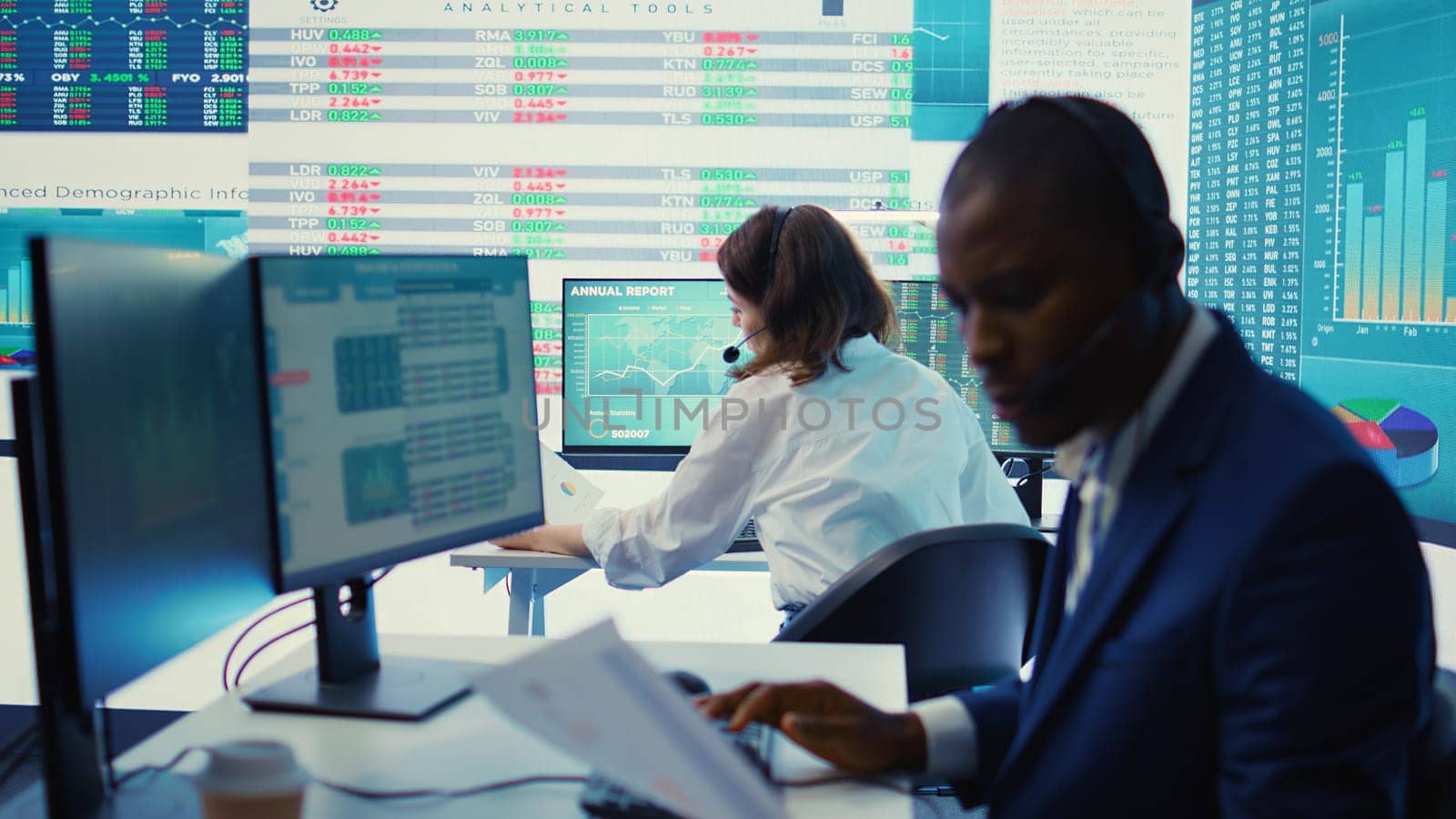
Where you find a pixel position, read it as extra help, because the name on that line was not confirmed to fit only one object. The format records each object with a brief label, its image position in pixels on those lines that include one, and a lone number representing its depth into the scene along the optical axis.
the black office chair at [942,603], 1.64
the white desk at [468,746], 1.01
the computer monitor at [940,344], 2.98
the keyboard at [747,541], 2.60
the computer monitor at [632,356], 2.94
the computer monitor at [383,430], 1.19
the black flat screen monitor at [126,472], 0.91
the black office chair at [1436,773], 0.81
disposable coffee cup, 0.87
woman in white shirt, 2.02
